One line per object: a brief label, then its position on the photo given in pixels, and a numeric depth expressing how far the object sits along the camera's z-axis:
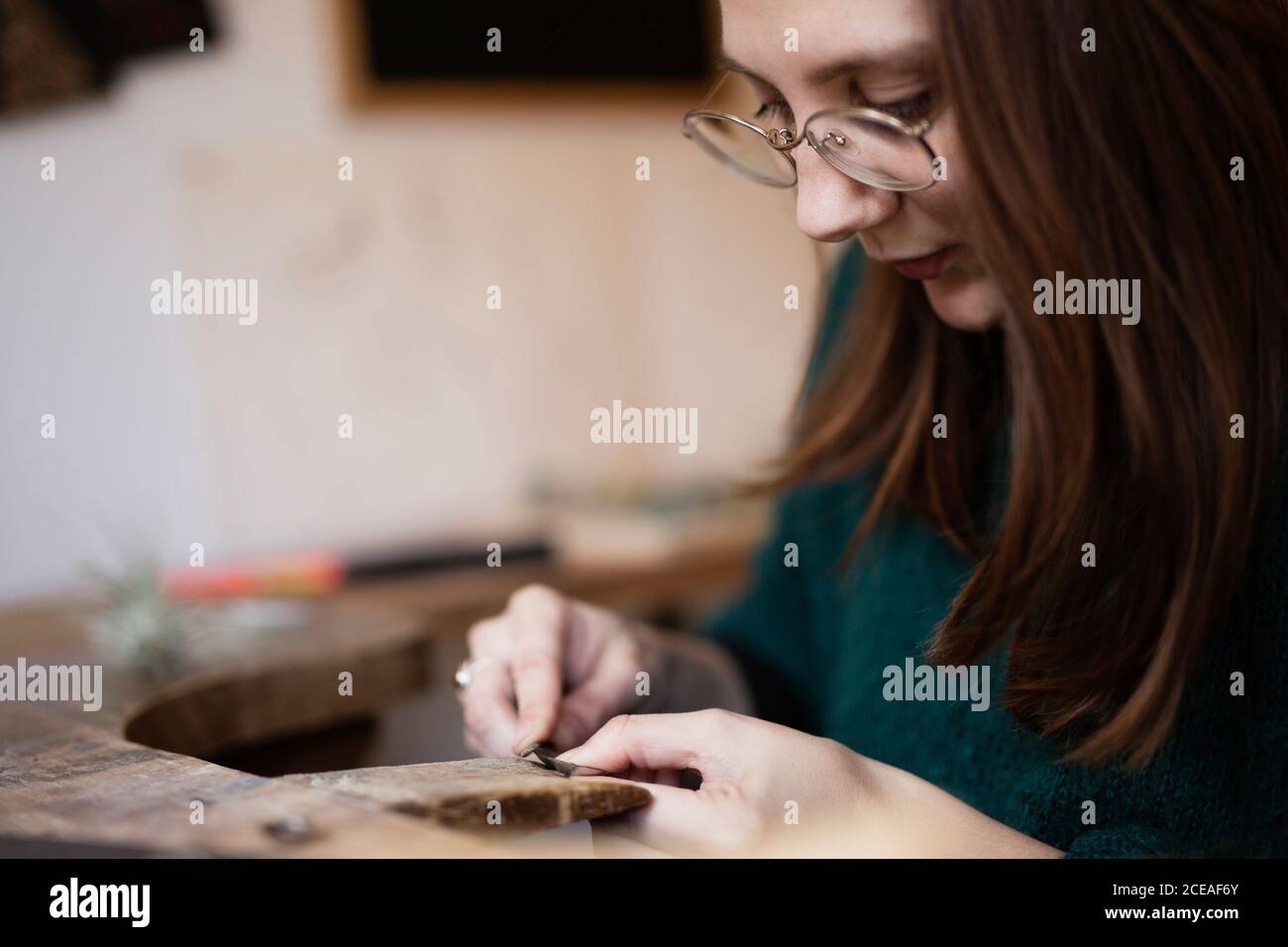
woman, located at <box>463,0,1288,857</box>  0.60
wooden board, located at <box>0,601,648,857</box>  0.49
